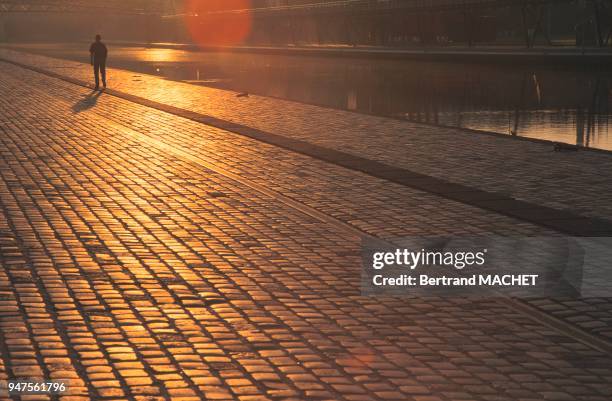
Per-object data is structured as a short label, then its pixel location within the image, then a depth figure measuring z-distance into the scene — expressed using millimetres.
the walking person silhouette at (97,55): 32750
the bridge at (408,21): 61188
